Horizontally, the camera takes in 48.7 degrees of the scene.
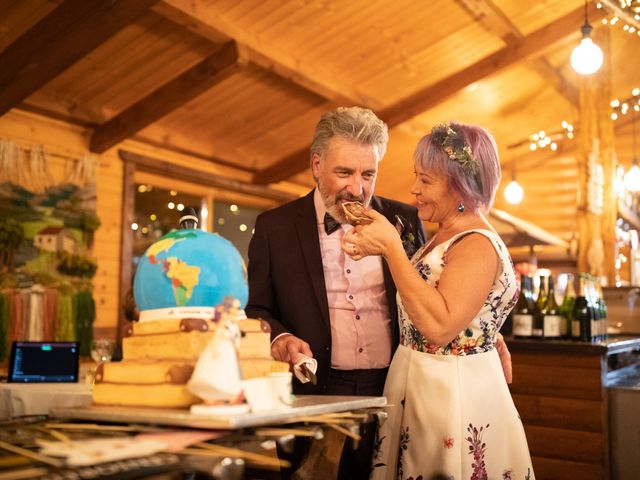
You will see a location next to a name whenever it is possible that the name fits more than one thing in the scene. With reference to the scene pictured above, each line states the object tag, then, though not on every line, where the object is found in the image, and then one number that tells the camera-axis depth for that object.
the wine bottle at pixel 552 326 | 4.33
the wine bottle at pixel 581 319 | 4.26
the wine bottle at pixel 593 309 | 4.30
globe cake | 1.21
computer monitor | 4.01
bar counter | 3.92
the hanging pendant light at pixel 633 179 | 8.34
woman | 1.78
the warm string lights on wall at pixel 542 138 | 7.75
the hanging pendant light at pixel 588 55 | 5.83
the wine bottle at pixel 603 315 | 4.60
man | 2.28
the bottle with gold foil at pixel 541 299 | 4.77
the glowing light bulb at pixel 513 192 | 10.18
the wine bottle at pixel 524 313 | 4.42
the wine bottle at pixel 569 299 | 4.64
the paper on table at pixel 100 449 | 0.89
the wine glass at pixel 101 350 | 4.24
